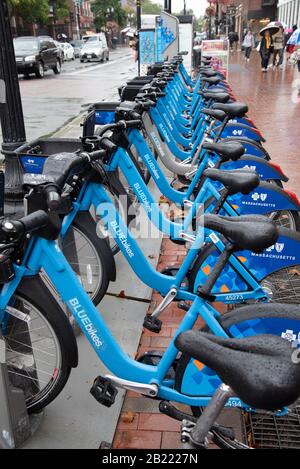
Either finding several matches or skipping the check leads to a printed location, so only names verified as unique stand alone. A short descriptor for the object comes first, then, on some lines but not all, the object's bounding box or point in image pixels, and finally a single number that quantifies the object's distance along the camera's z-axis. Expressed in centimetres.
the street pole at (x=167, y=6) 1375
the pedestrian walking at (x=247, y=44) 2591
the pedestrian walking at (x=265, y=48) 1863
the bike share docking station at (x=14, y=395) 212
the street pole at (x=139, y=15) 1341
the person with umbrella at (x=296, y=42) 1480
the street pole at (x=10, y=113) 408
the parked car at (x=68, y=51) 3484
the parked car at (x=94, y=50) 3244
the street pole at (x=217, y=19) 3215
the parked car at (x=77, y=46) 3880
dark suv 2073
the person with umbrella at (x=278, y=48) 2019
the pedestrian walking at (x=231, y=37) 3944
